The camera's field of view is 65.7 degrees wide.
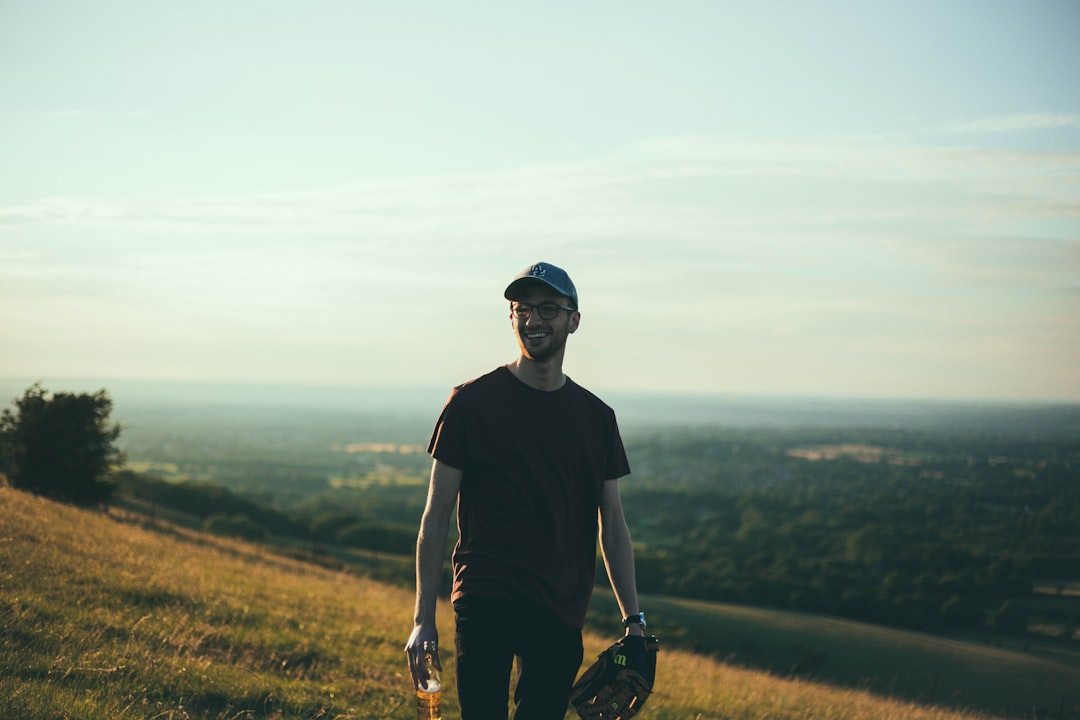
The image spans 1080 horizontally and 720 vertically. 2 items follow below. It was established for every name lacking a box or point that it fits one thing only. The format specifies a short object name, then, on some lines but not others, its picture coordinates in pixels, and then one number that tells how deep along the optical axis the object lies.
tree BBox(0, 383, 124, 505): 28.80
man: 3.74
